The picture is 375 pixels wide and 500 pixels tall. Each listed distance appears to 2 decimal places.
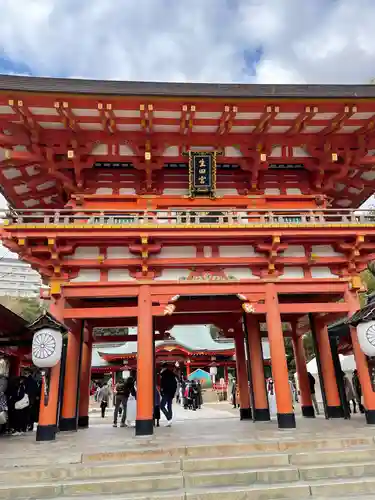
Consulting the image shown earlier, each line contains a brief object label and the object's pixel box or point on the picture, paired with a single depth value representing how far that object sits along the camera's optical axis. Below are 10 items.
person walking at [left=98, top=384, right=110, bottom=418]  19.52
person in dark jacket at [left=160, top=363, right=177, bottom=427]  11.01
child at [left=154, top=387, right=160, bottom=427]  12.01
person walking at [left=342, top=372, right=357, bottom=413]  14.01
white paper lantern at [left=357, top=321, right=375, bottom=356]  8.84
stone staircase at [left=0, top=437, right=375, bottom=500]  5.36
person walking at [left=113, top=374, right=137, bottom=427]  12.59
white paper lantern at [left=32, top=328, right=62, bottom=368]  8.62
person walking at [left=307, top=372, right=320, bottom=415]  13.45
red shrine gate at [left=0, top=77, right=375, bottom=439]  9.12
